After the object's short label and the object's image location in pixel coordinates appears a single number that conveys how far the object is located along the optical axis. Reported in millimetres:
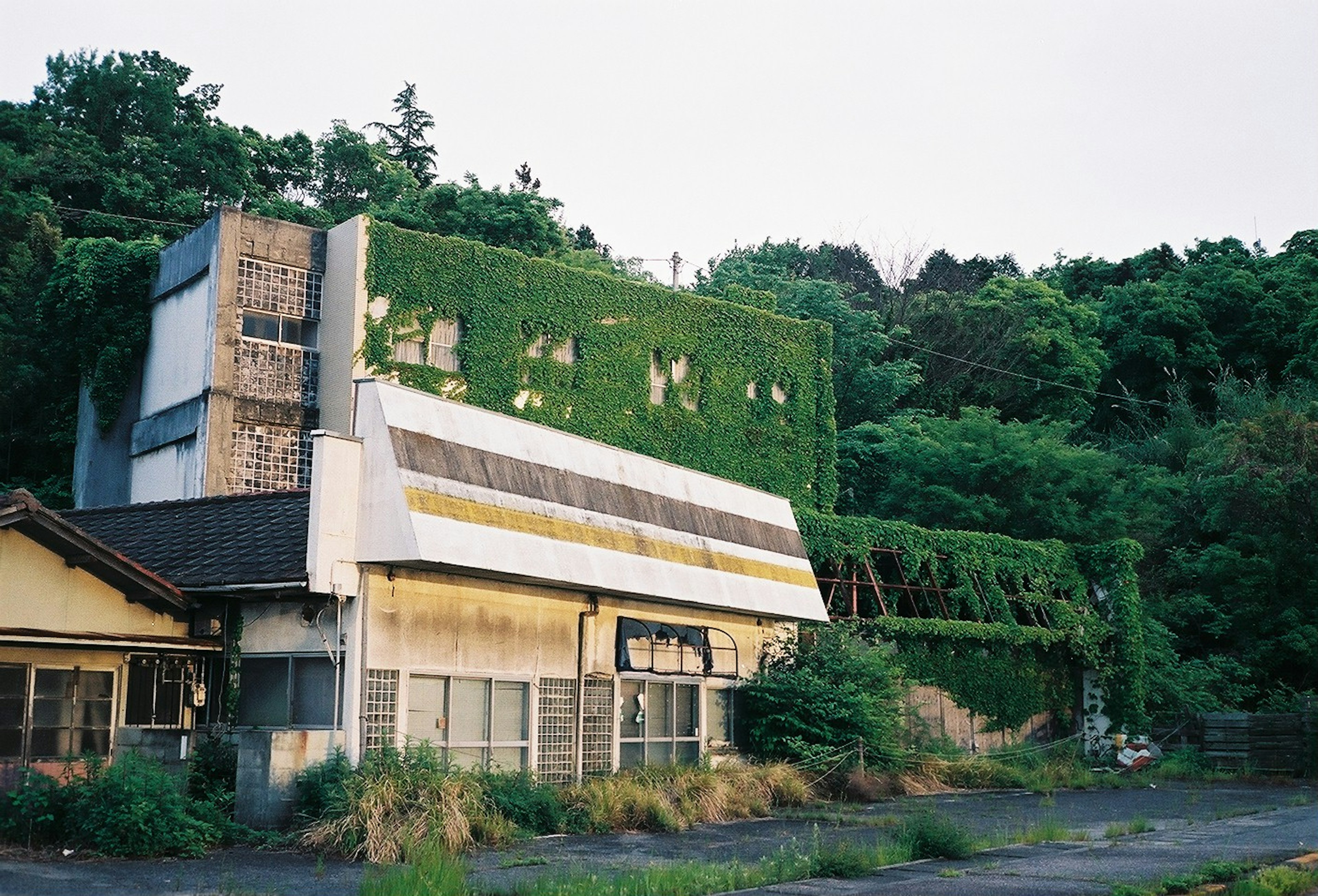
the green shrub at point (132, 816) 15398
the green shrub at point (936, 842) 16797
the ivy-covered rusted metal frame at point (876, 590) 33594
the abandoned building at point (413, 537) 18703
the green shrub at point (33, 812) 15469
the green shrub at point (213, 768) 18109
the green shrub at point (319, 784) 17406
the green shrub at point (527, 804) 18766
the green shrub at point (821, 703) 25969
